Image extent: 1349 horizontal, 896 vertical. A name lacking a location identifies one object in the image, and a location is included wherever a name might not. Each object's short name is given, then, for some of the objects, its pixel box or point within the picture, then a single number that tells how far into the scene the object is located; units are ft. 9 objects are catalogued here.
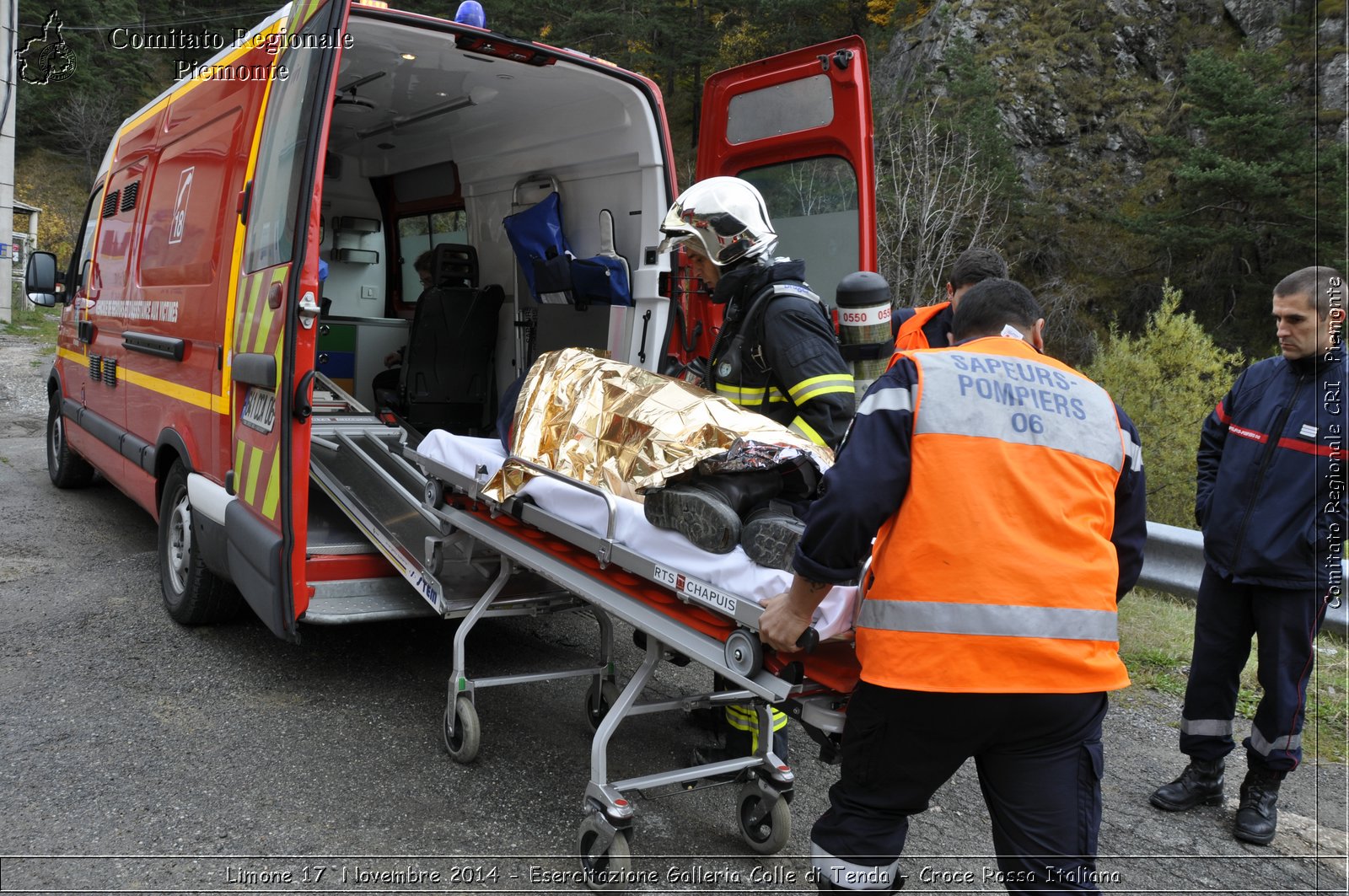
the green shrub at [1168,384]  36.96
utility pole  53.57
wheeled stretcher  7.07
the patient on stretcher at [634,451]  7.79
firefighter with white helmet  7.78
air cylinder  11.69
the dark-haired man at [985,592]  5.98
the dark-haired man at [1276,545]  10.55
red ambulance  11.14
